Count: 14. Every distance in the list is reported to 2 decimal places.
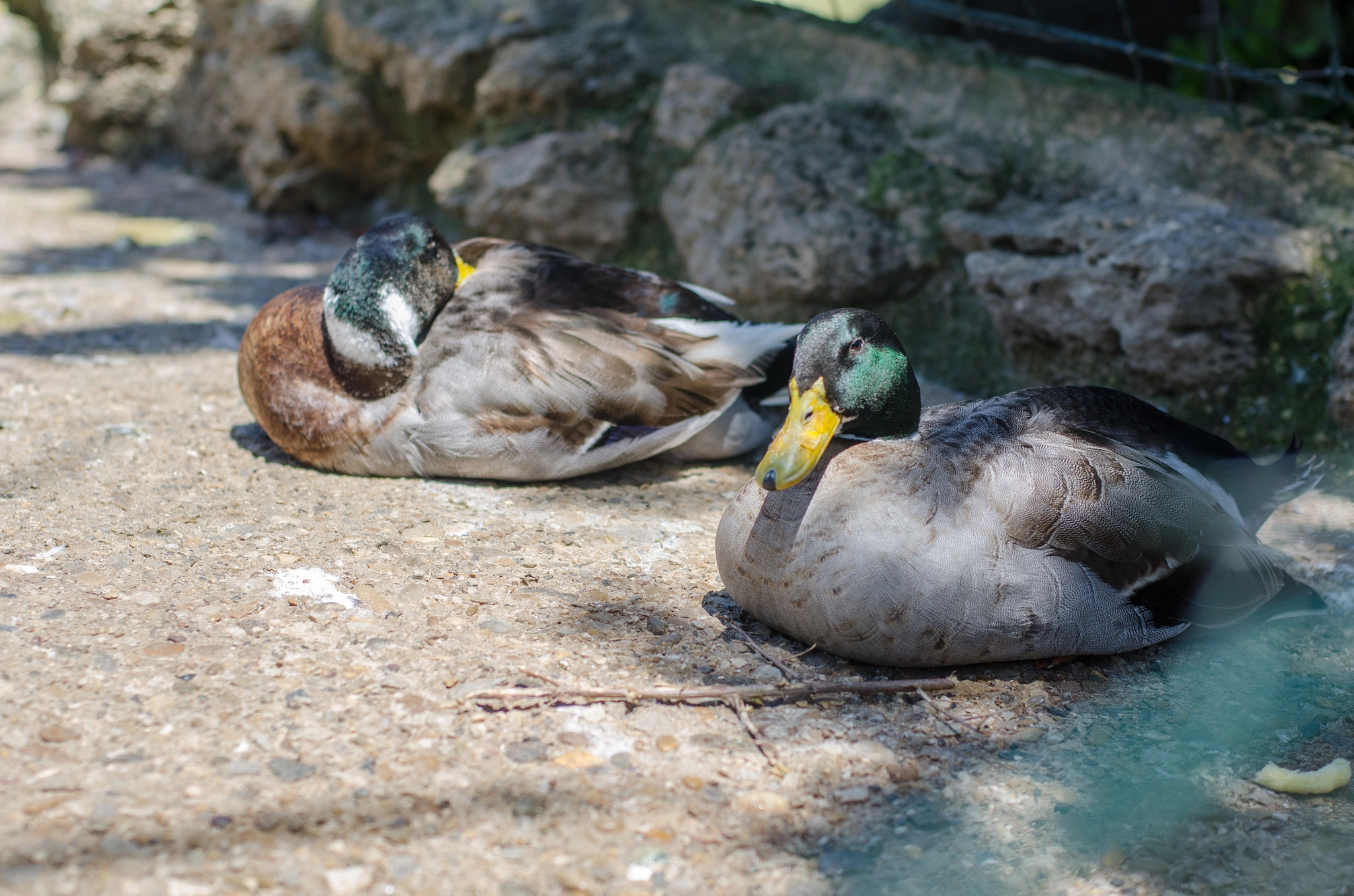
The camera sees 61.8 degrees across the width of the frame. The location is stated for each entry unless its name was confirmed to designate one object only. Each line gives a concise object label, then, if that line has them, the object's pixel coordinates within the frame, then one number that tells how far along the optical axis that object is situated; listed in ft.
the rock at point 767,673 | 8.52
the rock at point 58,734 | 6.94
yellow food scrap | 7.46
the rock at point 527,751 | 7.25
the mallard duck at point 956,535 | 8.14
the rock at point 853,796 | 7.22
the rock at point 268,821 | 6.41
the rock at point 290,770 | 6.86
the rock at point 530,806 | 6.77
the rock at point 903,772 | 7.45
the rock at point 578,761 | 7.24
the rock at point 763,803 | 7.04
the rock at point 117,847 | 6.07
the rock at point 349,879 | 6.07
